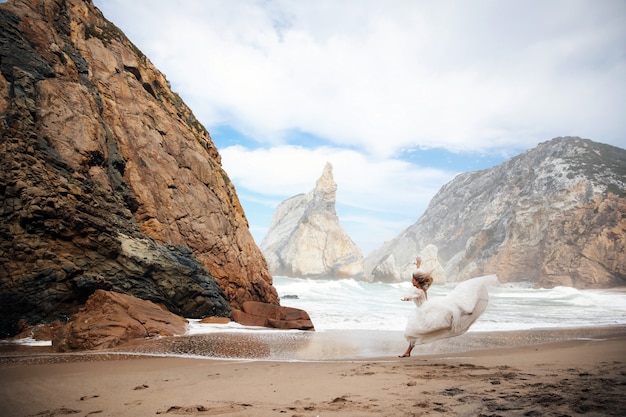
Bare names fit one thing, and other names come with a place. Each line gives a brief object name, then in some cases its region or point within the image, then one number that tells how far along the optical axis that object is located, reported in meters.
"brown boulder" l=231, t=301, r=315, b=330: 10.72
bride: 5.43
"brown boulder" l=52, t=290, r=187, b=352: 6.48
